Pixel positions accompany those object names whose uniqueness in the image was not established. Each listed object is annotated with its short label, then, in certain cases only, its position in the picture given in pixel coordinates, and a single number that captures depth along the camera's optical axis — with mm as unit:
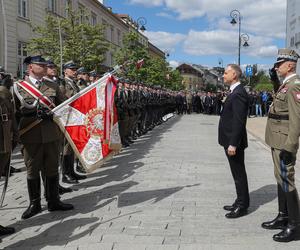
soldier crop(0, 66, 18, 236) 5359
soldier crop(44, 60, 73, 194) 6660
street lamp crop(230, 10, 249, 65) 31959
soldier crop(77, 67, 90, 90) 9578
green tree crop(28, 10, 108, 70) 23002
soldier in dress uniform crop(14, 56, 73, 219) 6102
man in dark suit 5895
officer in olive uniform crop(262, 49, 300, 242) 4988
